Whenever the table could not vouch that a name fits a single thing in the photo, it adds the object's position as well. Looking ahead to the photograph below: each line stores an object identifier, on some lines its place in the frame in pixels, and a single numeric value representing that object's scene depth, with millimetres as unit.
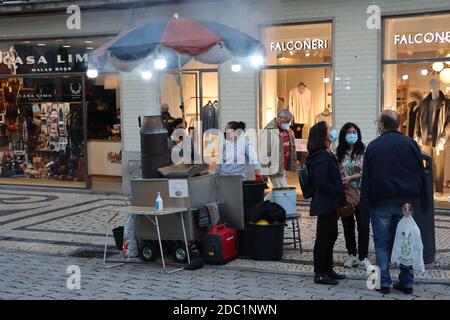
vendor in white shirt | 8633
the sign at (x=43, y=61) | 14305
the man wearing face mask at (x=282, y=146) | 9570
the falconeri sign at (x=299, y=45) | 11867
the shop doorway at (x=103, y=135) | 14508
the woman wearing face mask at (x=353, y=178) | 7203
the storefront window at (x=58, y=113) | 14438
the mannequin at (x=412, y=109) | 11586
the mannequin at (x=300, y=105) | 12273
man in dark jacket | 6199
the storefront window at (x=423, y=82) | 11078
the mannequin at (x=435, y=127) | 11484
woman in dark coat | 6605
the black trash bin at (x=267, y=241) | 7703
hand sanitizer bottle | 7469
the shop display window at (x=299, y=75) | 11914
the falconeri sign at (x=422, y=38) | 11000
